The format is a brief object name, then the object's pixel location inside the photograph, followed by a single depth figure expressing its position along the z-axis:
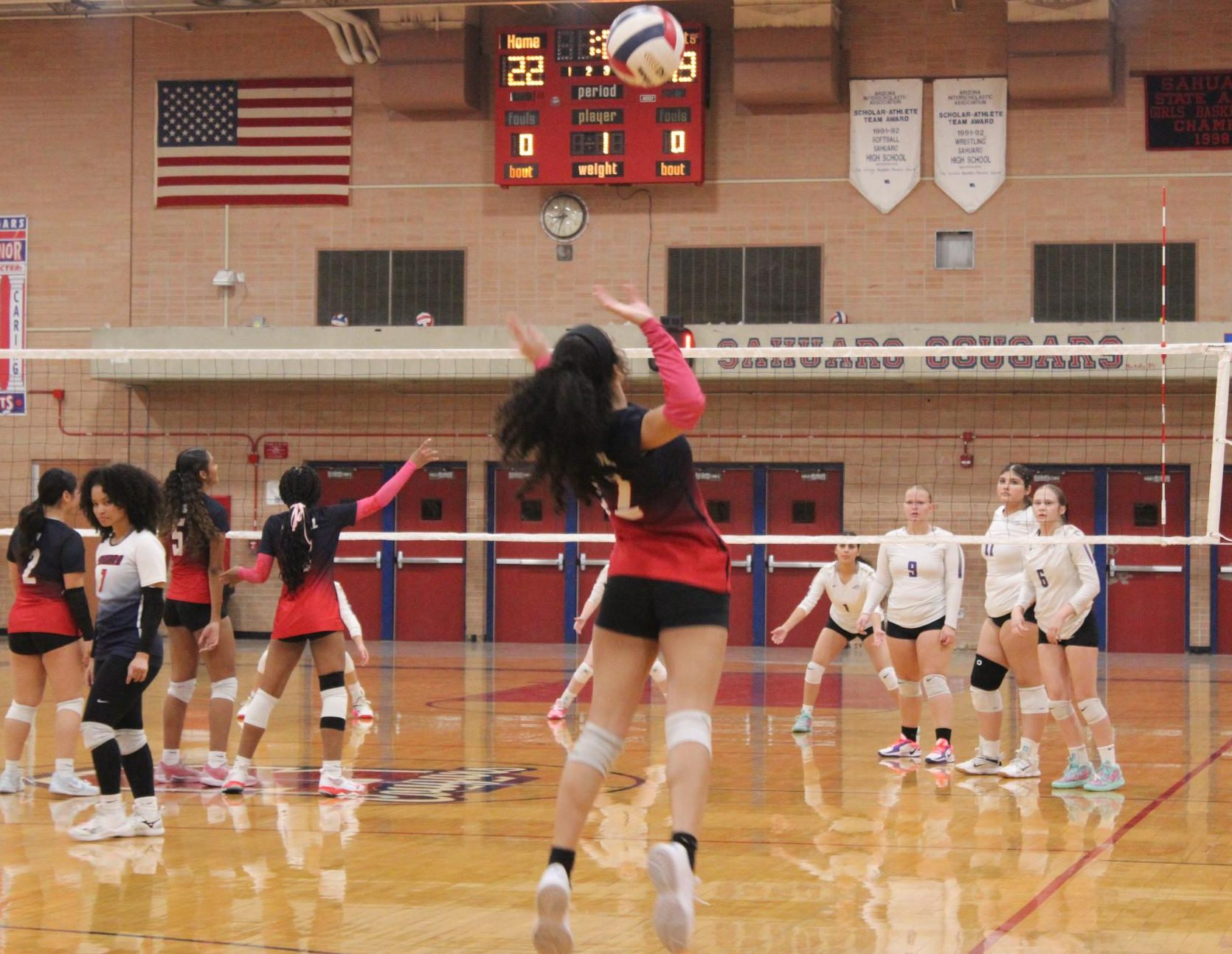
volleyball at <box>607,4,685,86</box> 10.84
